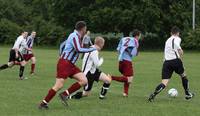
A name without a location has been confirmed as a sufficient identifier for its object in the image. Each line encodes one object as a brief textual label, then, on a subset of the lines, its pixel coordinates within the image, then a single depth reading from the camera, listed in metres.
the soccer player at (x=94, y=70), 14.45
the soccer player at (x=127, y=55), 15.68
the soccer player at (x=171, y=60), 14.22
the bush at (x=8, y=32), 72.75
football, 15.45
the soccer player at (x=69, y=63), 12.41
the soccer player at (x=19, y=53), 21.39
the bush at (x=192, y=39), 56.53
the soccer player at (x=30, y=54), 22.88
